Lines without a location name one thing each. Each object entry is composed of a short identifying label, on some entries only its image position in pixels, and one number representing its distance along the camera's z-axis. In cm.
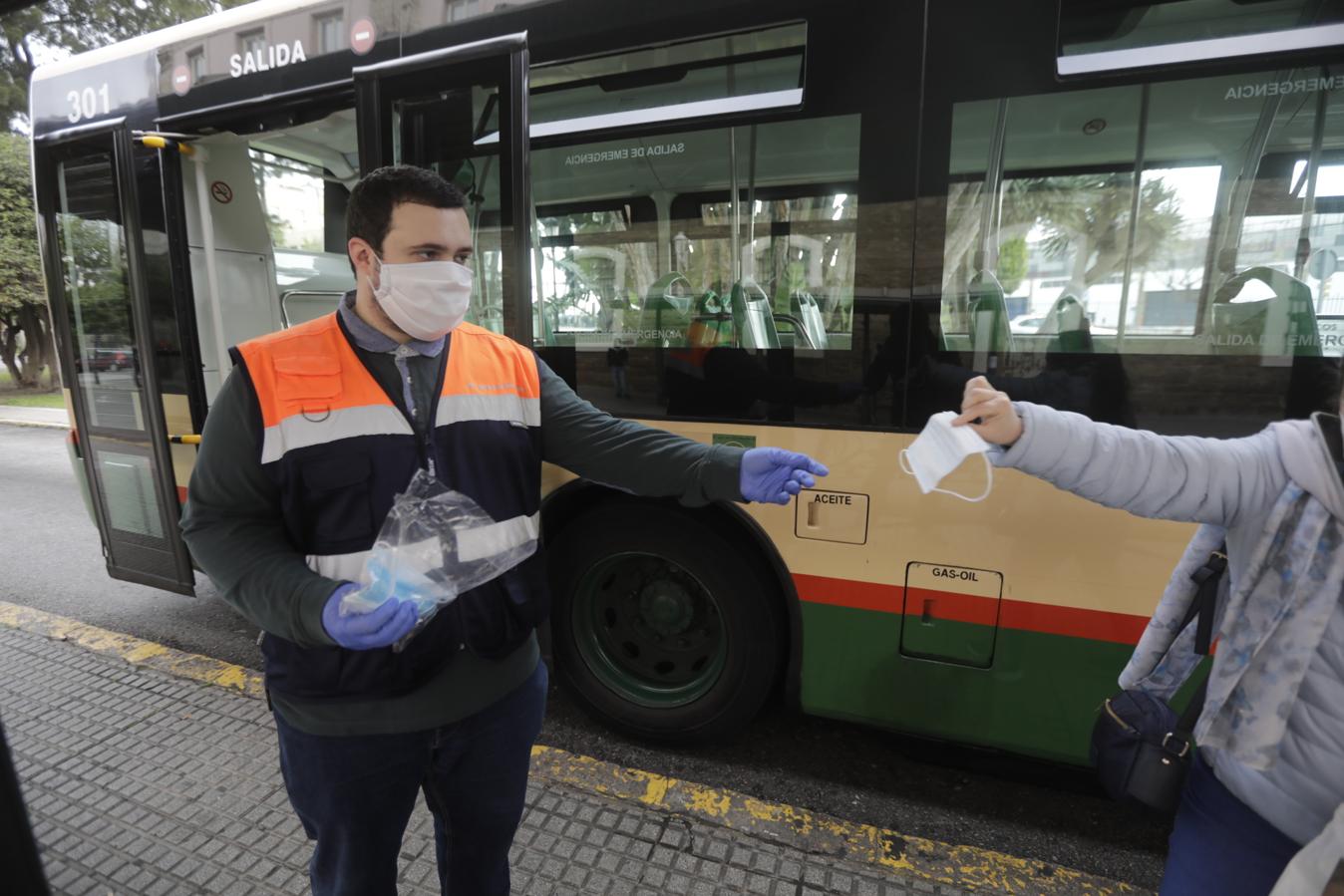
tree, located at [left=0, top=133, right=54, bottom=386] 1502
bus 203
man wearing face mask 135
